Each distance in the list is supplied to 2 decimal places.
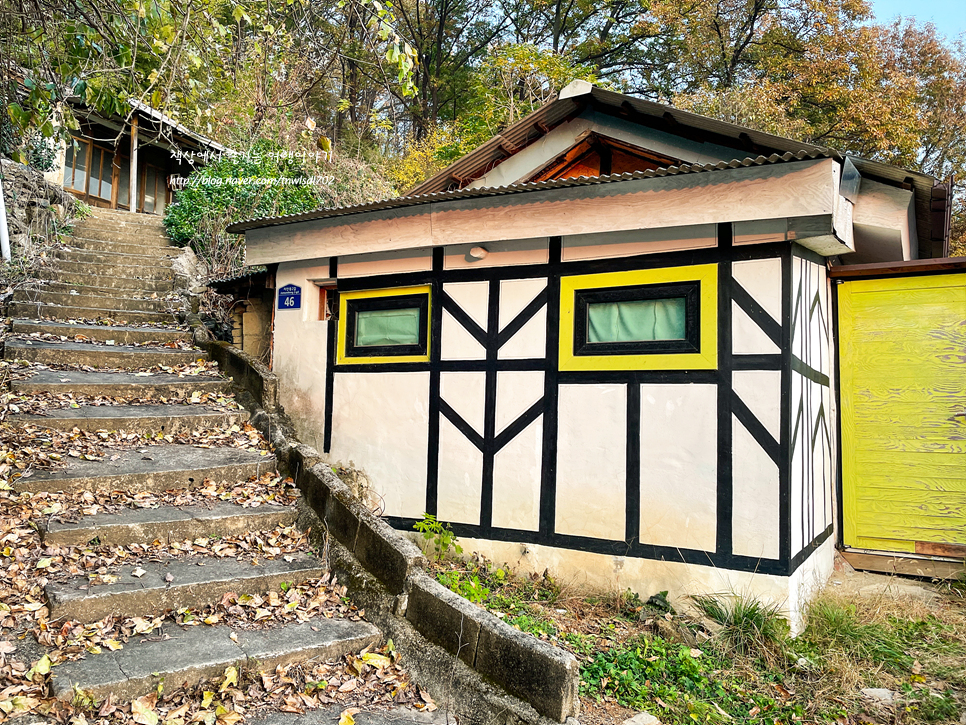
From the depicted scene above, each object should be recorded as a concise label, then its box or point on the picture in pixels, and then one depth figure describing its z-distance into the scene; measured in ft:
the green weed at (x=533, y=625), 14.49
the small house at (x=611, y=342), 16.07
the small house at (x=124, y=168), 56.08
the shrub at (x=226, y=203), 37.27
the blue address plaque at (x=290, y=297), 23.82
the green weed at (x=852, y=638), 14.87
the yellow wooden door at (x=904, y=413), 19.04
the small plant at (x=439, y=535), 19.30
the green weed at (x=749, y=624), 14.90
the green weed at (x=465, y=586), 15.37
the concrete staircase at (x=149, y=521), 10.75
